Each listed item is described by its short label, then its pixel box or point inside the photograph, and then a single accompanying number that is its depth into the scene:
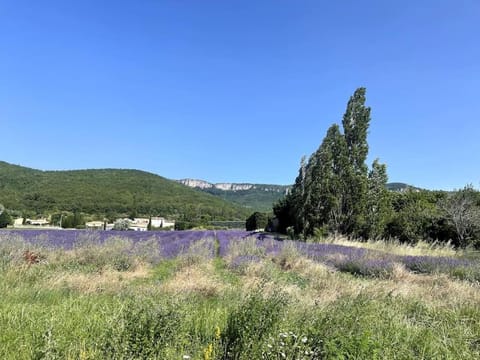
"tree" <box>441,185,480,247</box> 19.14
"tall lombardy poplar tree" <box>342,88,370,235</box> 21.42
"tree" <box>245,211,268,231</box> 47.94
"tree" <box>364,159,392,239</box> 21.56
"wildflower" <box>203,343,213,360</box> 2.76
